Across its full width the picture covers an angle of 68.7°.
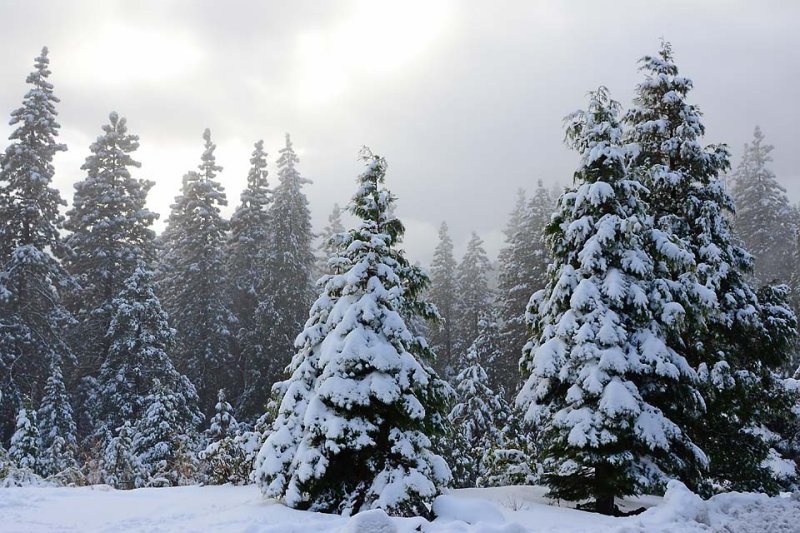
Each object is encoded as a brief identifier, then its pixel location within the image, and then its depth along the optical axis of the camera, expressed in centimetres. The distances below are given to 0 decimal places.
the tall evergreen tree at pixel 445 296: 4853
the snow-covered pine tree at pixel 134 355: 2927
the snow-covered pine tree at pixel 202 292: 3622
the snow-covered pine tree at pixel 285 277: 3491
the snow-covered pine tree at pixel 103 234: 3186
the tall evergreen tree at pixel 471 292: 4700
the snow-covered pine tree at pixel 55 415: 2619
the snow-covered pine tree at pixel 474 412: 2642
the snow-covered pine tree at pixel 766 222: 5062
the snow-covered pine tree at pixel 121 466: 2031
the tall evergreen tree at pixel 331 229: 5562
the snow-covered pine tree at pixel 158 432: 2467
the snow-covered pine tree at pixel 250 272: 3488
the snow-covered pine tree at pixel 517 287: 3625
